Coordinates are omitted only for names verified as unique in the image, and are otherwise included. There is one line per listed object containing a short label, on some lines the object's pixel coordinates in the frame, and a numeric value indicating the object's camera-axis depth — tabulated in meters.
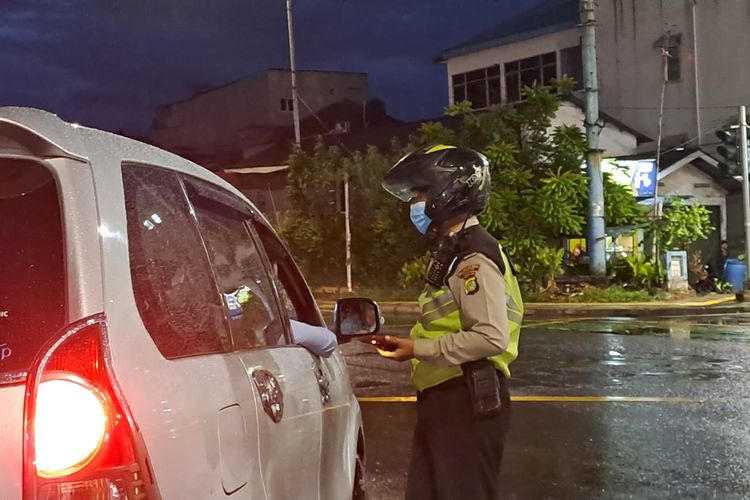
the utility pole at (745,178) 18.30
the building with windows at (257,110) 45.94
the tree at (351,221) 21.77
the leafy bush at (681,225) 20.22
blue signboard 22.98
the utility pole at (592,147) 18.64
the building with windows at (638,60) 27.59
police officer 3.08
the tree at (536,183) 19.02
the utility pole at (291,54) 31.00
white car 1.64
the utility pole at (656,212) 20.00
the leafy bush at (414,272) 20.64
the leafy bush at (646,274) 19.62
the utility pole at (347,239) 20.91
